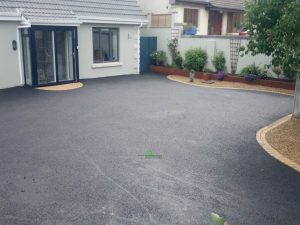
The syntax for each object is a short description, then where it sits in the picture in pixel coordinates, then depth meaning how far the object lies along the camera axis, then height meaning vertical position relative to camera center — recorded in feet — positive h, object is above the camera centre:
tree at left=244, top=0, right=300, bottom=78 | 20.74 +0.96
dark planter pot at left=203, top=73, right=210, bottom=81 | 57.39 -5.58
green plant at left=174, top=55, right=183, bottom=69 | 63.62 -3.44
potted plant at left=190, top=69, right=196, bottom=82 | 56.73 -5.18
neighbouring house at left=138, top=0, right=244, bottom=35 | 67.46 +6.42
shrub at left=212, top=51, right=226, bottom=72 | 57.11 -3.00
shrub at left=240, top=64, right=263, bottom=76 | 52.70 -4.15
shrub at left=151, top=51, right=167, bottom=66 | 66.28 -2.85
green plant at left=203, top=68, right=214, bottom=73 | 59.66 -4.78
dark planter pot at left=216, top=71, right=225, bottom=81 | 55.98 -5.25
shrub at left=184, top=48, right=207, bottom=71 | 59.16 -2.78
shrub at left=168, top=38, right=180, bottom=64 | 64.80 -1.02
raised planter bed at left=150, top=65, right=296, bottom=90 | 48.80 -5.62
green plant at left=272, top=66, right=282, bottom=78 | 50.06 -4.01
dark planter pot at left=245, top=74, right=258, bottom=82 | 52.19 -5.15
